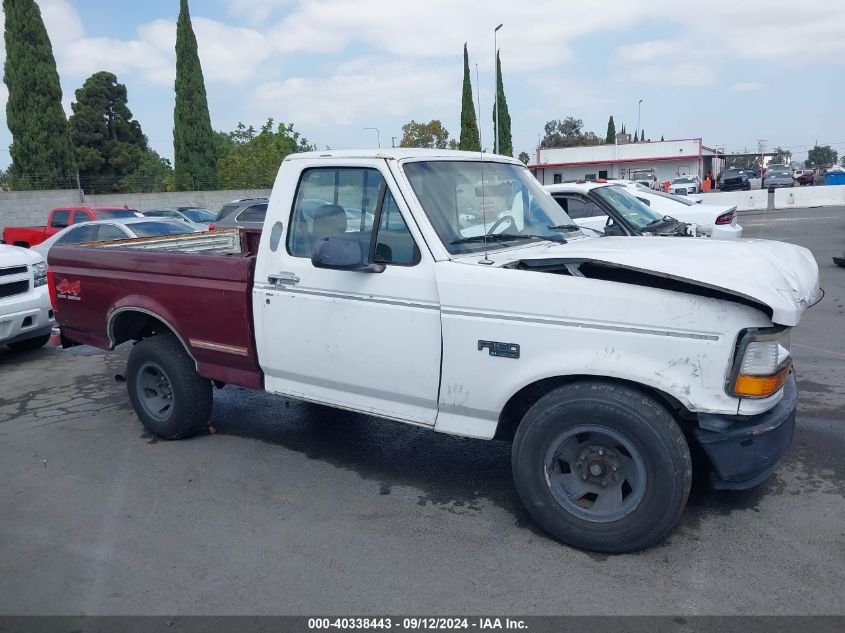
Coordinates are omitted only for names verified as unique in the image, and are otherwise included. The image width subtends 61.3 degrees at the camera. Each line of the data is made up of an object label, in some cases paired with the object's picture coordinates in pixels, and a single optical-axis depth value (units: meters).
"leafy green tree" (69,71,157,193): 45.97
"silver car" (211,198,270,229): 16.28
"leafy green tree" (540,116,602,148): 80.56
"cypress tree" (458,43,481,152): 28.35
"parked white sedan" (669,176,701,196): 39.91
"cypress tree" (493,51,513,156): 35.16
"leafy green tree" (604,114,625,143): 78.94
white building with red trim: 58.03
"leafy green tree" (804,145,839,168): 112.59
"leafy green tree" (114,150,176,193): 31.33
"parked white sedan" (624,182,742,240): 11.66
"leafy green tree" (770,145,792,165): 105.66
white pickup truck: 3.37
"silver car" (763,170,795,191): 45.62
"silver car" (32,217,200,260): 12.71
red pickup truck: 18.03
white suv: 7.96
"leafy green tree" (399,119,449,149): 43.41
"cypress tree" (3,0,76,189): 28.84
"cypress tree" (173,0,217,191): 34.34
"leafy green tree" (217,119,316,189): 36.72
